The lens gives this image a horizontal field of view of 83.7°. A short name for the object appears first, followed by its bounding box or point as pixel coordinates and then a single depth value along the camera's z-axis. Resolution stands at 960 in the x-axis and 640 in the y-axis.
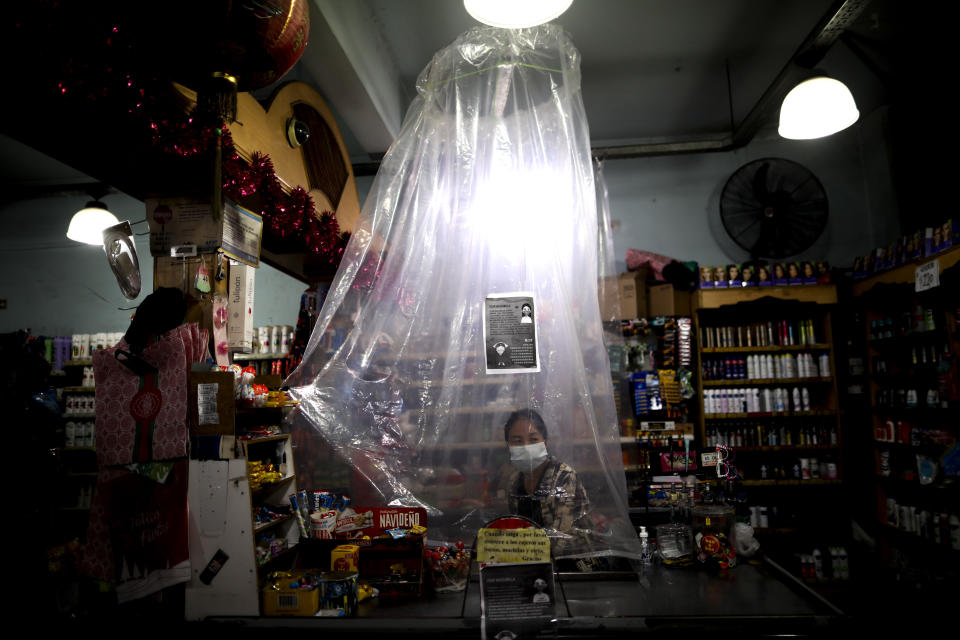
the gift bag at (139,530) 1.79
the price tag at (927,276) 3.82
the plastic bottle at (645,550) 1.80
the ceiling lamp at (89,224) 3.42
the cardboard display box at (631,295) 5.10
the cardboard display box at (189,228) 2.11
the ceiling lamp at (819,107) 3.54
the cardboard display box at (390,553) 1.61
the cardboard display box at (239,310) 2.23
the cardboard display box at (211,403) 1.89
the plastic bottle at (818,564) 4.56
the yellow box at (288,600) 1.55
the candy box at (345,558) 1.67
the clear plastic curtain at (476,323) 1.65
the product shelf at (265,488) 2.35
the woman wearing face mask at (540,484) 1.61
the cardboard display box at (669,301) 5.09
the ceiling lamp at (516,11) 1.97
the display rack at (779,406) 4.79
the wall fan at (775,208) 5.15
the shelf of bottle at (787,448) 4.82
